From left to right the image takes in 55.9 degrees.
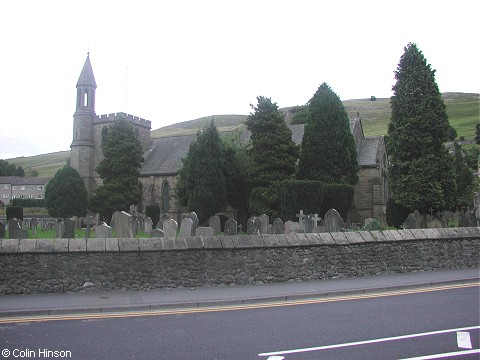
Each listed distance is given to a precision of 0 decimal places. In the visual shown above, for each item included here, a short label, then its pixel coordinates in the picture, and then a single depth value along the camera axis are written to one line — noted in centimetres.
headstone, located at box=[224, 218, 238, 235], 1430
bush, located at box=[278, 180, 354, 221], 2659
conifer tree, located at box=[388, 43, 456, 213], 2831
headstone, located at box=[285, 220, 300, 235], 1703
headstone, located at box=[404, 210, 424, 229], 1723
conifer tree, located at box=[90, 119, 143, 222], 4266
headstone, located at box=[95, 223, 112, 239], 1246
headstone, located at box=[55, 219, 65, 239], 1595
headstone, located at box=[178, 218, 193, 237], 1305
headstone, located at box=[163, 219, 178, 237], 1302
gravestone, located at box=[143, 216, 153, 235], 2136
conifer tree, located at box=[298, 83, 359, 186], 3291
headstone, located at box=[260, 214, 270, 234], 1603
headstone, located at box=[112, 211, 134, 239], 1409
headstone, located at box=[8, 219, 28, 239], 1266
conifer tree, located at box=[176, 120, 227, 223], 3397
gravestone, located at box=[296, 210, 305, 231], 1808
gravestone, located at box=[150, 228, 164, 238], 1288
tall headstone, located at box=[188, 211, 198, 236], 1312
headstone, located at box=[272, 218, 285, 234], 1474
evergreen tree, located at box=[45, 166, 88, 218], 4522
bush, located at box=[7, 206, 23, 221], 3584
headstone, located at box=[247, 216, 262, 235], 1564
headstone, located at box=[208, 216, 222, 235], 1608
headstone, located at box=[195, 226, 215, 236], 1291
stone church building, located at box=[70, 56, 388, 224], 4184
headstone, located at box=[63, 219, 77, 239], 1371
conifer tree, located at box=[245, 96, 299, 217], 3228
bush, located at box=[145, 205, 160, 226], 4075
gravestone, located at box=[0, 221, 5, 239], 1260
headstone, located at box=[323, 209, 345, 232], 1611
